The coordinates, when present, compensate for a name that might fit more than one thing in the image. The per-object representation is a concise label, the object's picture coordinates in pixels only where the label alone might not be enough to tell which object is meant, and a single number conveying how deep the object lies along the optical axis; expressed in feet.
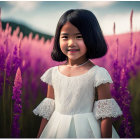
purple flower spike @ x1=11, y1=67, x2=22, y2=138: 5.12
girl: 4.59
